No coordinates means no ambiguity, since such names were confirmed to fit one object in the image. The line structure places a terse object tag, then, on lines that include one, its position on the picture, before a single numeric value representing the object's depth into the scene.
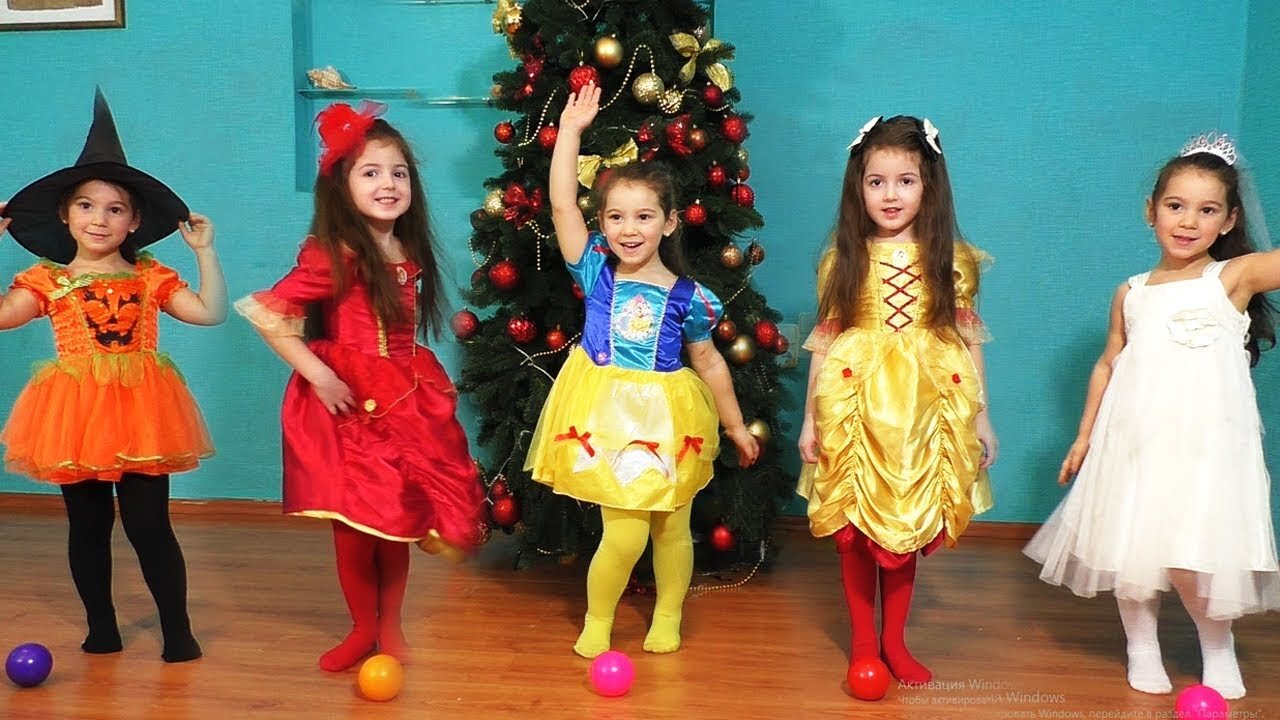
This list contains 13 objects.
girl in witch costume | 2.51
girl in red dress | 2.36
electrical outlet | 3.73
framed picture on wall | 3.89
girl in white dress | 2.29
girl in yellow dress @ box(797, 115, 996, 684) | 2.37
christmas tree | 2.99
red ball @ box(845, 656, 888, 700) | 2.32
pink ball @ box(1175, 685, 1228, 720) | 2.16
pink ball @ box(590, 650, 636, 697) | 2.32
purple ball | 2.34
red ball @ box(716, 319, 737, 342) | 3.01
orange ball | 2.30
